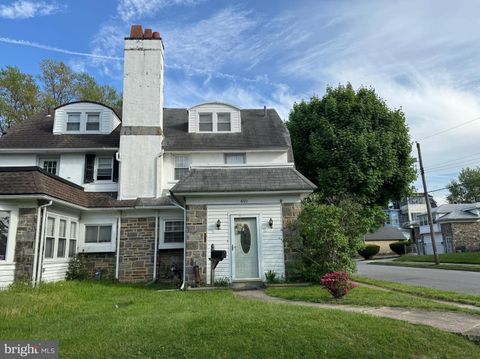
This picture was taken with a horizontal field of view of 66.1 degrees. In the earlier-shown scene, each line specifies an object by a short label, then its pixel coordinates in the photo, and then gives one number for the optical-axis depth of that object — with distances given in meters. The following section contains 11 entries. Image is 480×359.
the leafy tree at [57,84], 27.88
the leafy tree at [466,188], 60.47
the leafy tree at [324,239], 11.48
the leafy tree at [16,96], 26.03
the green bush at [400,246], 45.75
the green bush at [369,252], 42.78
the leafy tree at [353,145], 20.47
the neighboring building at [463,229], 37.44
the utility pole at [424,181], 25.02
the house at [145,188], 11.95
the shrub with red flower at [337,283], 8.85
